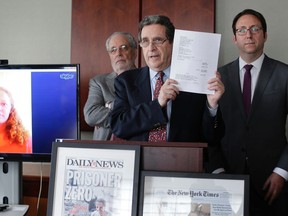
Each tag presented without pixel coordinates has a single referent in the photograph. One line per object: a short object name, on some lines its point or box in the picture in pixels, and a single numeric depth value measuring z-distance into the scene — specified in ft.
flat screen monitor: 6.25
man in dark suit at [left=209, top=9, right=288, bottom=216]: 6.58
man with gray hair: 7.66
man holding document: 4.39
